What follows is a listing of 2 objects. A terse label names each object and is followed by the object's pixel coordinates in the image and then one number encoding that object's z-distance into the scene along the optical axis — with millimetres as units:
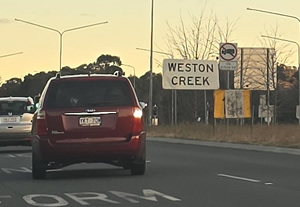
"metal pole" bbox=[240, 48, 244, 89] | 43906
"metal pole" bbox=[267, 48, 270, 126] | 47875
